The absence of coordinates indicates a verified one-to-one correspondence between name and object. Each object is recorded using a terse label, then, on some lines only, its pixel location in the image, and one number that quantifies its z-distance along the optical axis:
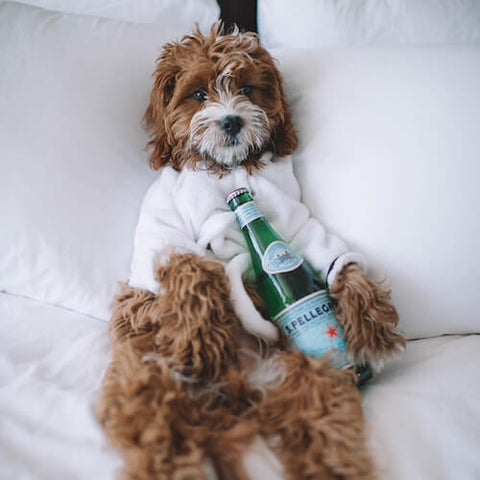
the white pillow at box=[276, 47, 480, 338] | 0.88
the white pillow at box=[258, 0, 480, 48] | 1.18
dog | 0.60
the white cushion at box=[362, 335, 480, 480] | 0.64
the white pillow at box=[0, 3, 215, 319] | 0.92
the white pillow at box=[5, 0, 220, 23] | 1.16
